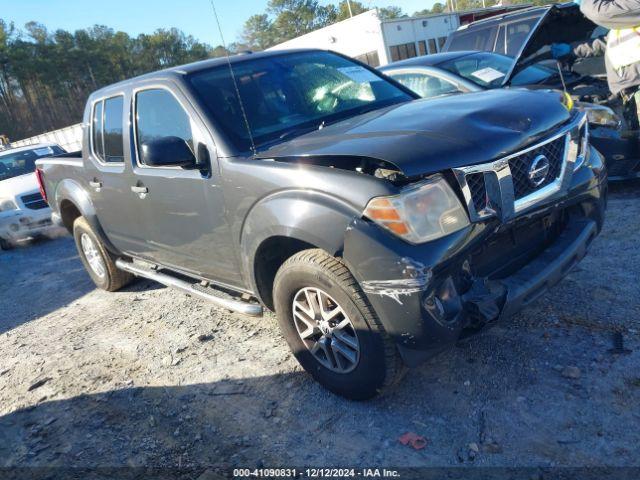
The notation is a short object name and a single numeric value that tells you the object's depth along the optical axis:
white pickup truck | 8.84
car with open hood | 5.02
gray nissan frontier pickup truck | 2.42
